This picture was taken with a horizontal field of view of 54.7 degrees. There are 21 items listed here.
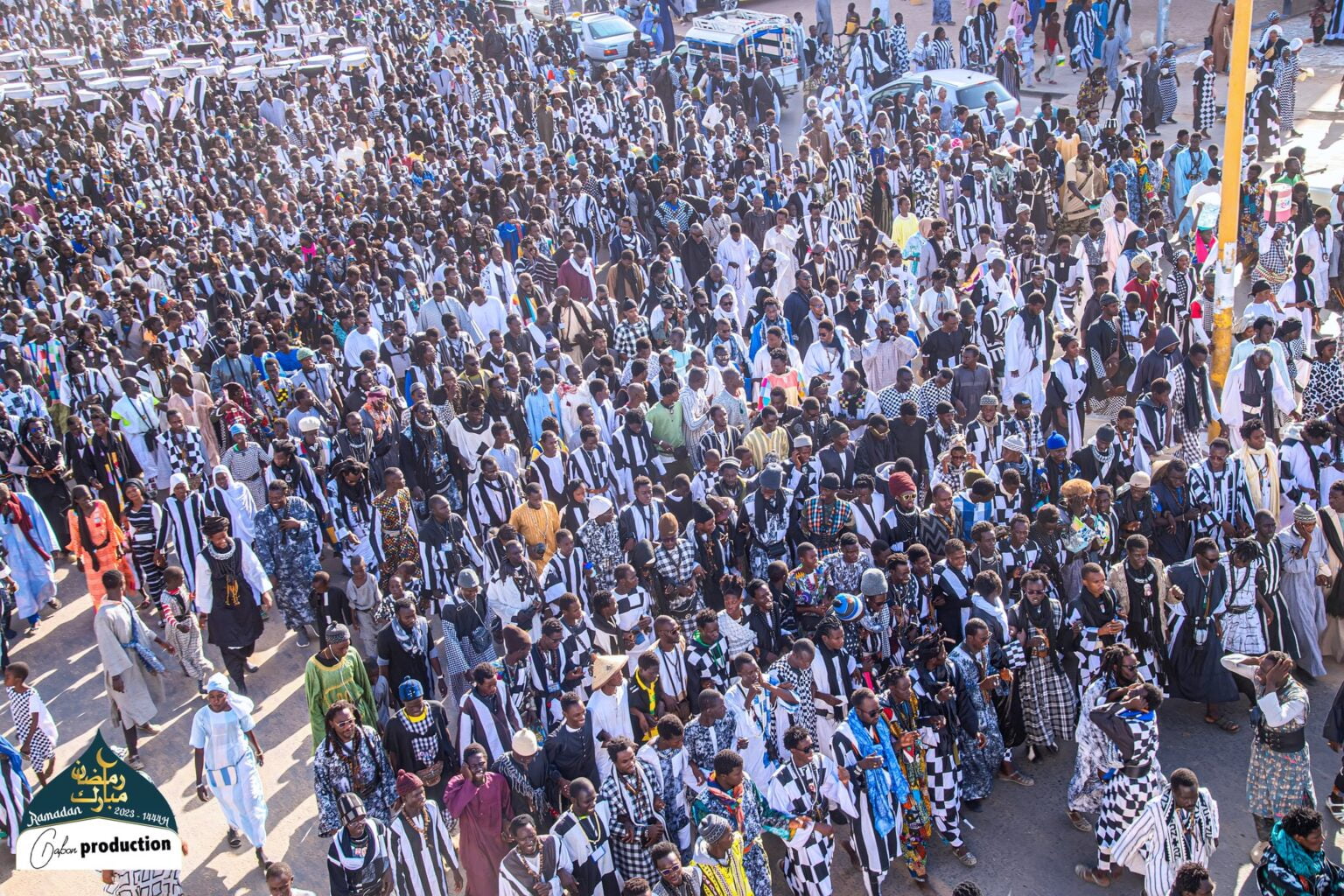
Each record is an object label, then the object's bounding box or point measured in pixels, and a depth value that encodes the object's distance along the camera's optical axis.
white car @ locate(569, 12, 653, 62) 25.97
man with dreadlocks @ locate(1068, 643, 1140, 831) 6.75
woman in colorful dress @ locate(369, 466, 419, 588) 9.09
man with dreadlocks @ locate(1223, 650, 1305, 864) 6.54
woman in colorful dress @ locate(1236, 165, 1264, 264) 13.77
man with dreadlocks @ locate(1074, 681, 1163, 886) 6.55
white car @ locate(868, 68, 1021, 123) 18.55
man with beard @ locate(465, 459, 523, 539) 9.36
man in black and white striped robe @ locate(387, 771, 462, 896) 6.42
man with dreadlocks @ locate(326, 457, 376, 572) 9.48
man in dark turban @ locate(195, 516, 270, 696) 8.47
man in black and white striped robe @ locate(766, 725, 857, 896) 6.55
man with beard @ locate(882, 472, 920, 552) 8.41
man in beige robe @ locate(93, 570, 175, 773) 7.99
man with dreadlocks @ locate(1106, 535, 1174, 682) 7.62
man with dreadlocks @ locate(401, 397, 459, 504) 10.00
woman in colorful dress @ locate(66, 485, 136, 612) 9.16
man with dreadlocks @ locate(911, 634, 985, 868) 6.91
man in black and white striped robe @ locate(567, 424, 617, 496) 9.62
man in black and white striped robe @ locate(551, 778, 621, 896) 6.32
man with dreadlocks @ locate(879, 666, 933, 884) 6.87
